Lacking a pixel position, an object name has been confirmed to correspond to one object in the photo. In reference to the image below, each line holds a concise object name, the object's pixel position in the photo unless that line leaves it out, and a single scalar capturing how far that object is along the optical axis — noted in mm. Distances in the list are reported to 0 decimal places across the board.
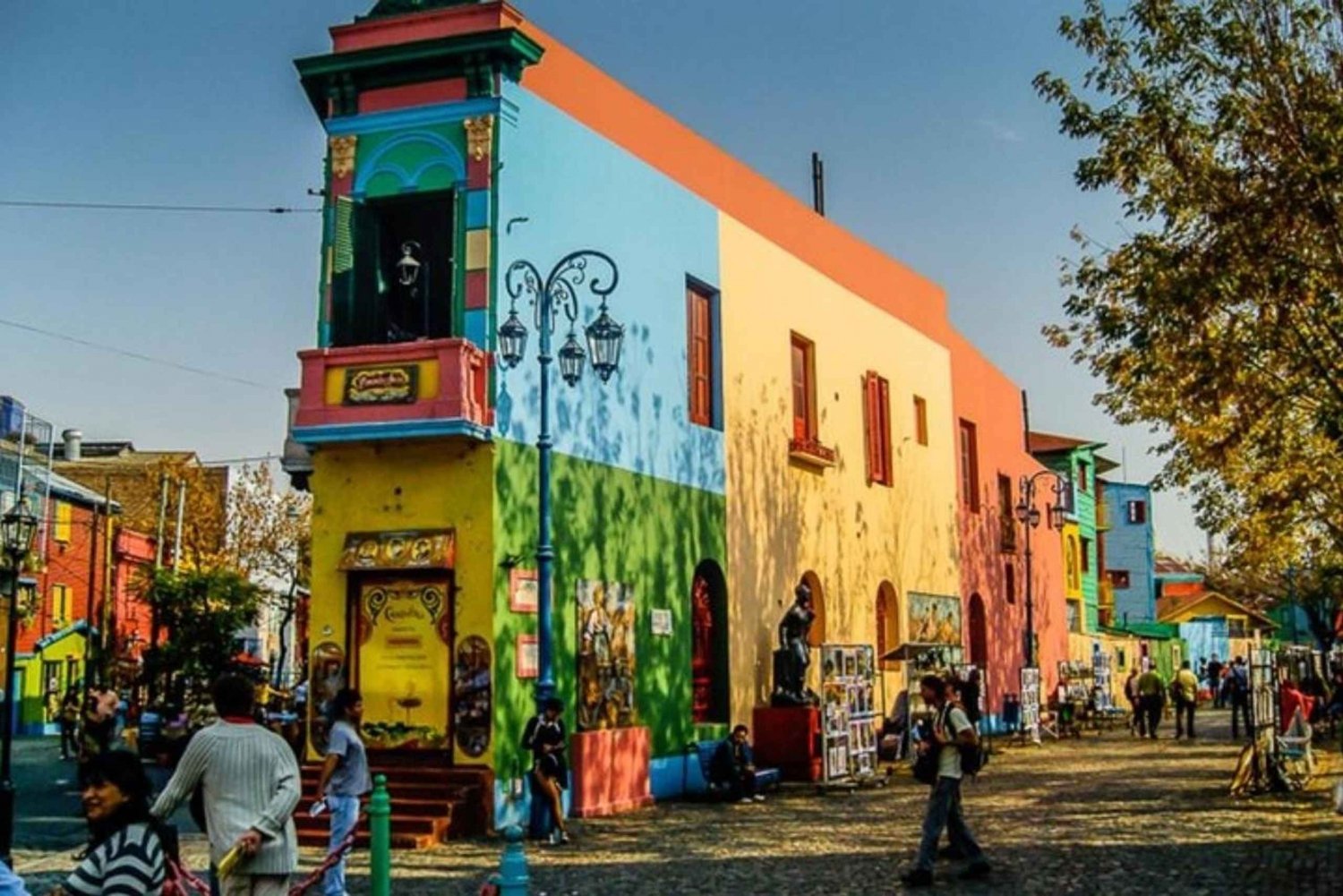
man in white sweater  7258
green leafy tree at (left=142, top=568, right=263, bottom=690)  30766
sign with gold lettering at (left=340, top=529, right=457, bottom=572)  17766
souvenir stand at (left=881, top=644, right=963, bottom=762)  27141
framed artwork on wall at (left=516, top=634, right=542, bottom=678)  17969
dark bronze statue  23625
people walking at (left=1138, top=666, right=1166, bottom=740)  34000
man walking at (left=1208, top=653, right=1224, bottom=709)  56200
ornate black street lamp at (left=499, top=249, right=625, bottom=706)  16906
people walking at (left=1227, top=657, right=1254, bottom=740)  33625
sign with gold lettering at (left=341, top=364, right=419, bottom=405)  17656
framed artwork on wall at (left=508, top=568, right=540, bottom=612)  17938
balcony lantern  18469
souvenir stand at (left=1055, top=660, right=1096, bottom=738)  37844
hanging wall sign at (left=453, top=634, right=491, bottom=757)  17500
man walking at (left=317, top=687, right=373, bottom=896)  12164
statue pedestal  23109
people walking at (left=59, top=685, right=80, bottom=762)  30875
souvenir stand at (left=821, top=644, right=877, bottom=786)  22719
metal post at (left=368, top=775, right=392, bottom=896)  9953
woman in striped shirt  5574
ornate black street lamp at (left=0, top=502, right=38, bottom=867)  16375
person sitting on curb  20766
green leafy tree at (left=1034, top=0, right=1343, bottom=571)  16078
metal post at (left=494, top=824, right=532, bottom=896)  8414
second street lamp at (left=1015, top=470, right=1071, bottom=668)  36125
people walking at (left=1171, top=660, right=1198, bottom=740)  33844
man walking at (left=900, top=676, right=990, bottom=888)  12781
